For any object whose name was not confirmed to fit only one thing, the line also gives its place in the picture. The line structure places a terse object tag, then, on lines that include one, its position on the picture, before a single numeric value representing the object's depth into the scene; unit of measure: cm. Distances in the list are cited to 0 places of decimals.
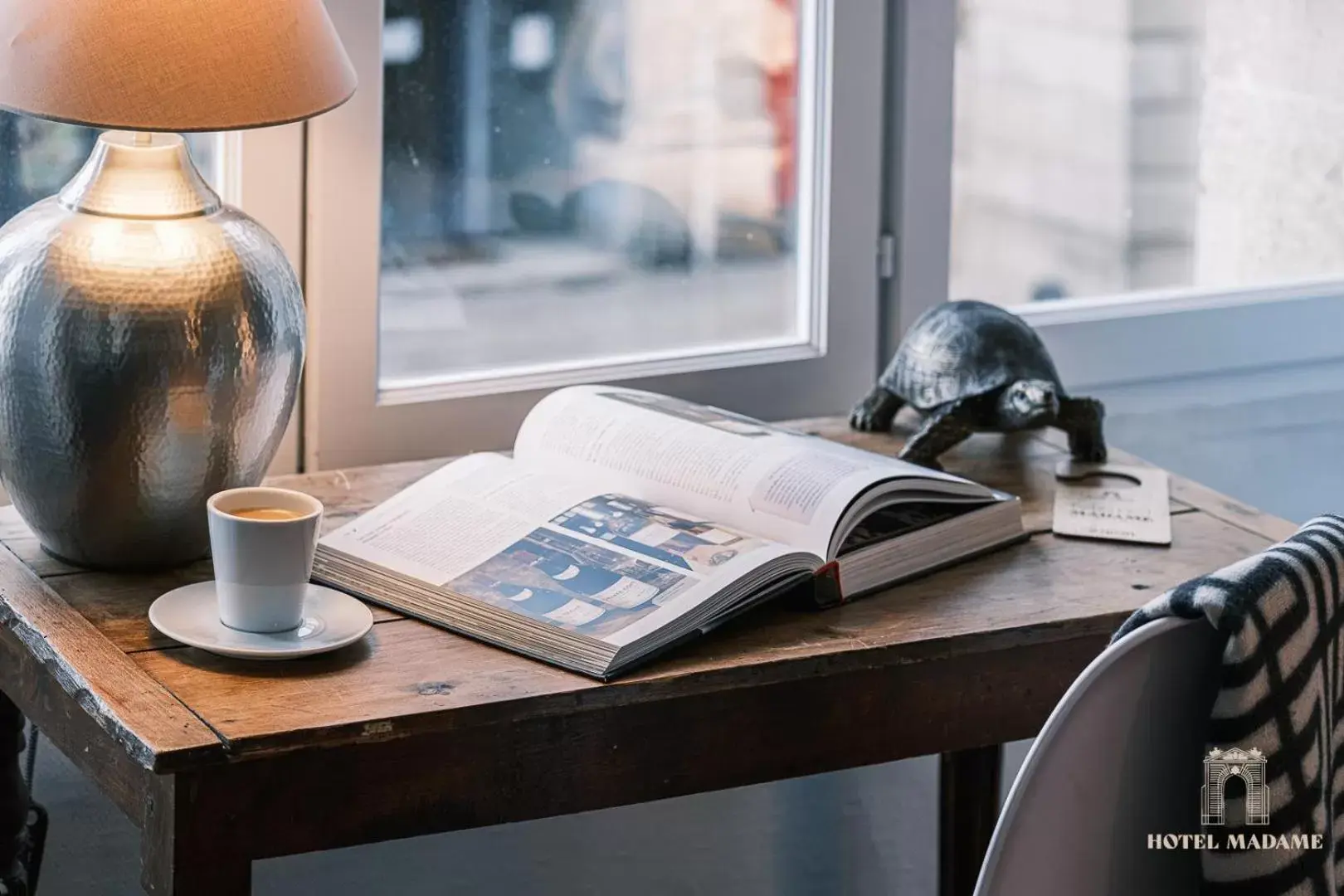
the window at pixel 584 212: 245
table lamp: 199
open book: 202
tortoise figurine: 237
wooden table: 189
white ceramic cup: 196
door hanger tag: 225
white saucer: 197
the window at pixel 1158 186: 273
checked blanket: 164
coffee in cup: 201
